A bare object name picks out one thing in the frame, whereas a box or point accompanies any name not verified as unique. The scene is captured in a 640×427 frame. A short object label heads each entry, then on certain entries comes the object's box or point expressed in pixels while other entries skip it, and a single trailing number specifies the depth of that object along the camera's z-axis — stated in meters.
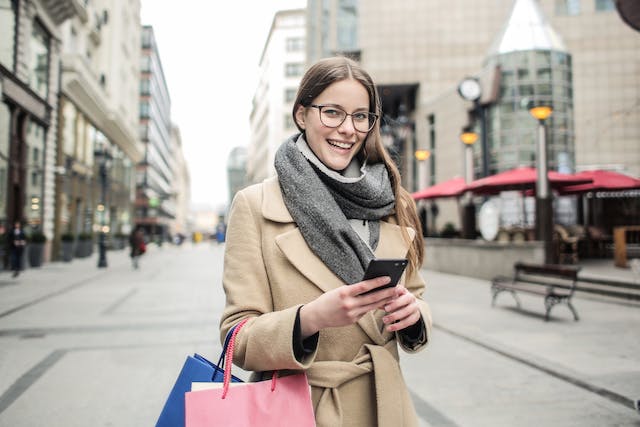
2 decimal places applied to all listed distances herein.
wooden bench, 8.45
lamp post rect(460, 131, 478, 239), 18.97
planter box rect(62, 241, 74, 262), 22.84
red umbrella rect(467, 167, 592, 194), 14.88
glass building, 25.81
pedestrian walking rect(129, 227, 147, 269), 20.24
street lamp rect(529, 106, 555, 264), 13.53
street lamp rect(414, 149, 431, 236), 21.86
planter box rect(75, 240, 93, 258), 26.56
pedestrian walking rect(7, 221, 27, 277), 15.86
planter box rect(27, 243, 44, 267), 19.25
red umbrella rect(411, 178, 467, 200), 18.25
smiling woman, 1.34
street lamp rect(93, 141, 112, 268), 20.17
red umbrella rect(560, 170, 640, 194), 15.66
